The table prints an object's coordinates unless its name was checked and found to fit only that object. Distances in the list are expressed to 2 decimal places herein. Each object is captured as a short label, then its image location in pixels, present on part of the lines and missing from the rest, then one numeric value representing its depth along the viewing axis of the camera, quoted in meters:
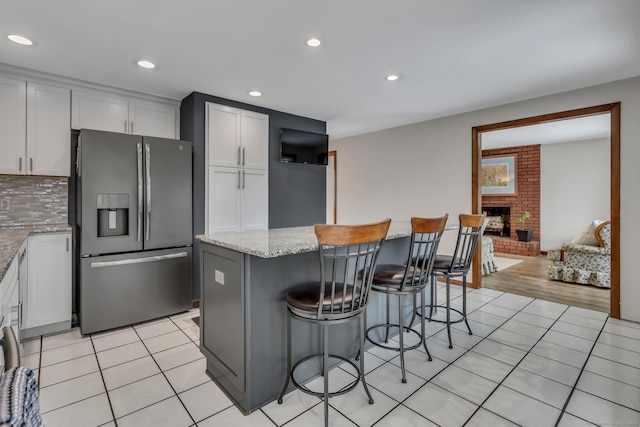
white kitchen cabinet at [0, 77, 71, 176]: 2.81
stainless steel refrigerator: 2.85
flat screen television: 4.30
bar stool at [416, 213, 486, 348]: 2.64
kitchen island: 1.82
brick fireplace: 6.95
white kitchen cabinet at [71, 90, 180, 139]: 3.18
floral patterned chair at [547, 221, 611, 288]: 4.34
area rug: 5.68
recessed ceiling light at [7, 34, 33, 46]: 2.35
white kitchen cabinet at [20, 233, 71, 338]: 2.76
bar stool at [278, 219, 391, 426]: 1.59
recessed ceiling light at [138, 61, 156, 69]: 2.79
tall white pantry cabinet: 3.63
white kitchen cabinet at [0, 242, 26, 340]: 1.50
